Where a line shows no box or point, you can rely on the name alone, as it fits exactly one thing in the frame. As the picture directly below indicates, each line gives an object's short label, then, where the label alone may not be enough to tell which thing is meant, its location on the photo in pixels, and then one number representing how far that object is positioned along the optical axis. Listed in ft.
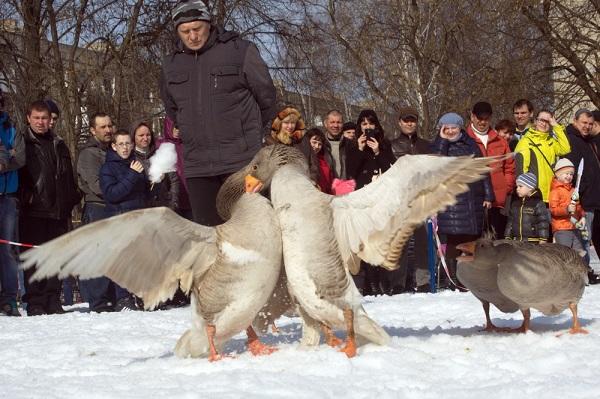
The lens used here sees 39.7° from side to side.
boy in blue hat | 32.24
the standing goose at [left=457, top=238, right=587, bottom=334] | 18.74
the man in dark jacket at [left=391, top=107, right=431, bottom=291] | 35.04
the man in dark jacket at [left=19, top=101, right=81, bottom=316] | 30.48
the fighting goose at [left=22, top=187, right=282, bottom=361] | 15.58
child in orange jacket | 34.81
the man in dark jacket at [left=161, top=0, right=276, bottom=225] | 21.75
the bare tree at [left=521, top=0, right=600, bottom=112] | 61.21
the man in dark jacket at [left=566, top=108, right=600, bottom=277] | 38.06
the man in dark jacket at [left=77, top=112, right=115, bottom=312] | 30.89
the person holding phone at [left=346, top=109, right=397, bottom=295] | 34.63
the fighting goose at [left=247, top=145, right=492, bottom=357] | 16.11
